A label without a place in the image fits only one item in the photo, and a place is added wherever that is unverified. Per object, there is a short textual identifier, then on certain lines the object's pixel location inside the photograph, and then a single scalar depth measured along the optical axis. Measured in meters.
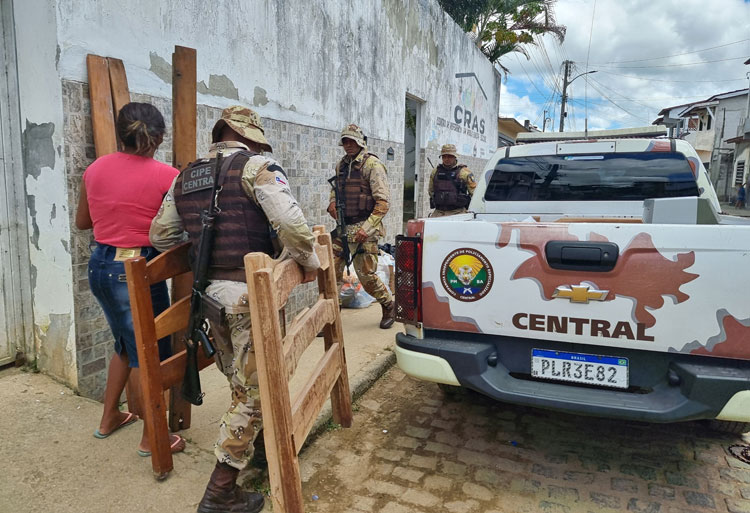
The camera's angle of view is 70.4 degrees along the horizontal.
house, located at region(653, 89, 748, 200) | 36.88
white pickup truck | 2.33
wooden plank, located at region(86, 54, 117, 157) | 3.06
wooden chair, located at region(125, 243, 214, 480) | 2.36
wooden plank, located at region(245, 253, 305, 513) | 2.04
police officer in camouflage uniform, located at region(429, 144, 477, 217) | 6.98
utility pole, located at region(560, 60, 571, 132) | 36.59
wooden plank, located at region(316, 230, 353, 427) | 3.00
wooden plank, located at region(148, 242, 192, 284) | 2.45
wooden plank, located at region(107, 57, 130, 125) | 3.18
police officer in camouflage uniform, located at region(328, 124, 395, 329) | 5.05
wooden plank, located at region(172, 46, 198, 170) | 3.04
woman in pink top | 2.62
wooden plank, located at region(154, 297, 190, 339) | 2.48
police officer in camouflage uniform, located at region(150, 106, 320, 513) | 2.27
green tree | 15.44
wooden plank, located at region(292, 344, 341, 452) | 2.35
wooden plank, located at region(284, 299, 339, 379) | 2.32
